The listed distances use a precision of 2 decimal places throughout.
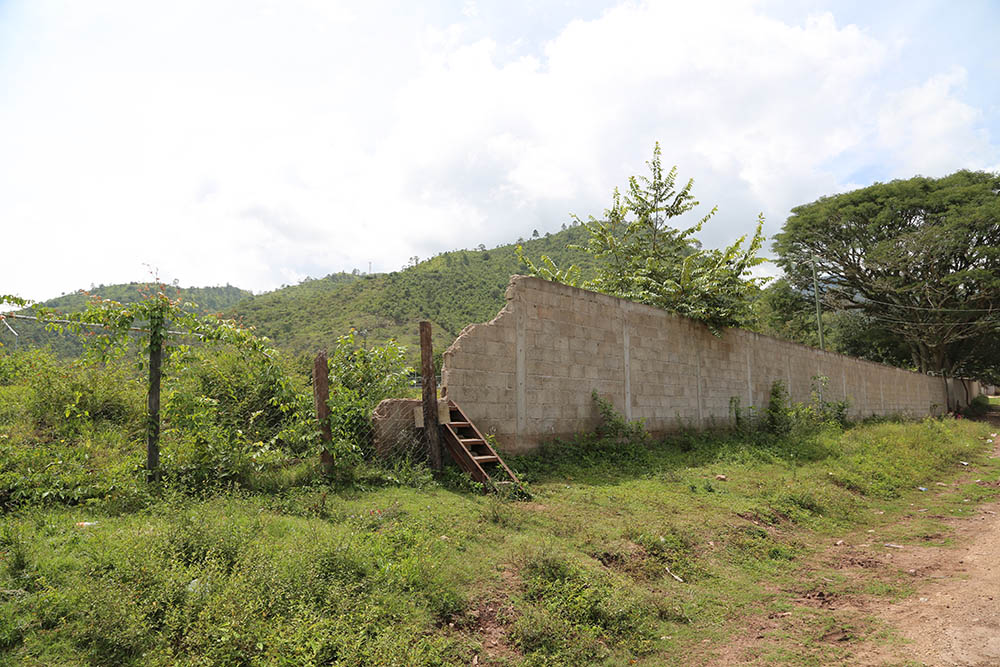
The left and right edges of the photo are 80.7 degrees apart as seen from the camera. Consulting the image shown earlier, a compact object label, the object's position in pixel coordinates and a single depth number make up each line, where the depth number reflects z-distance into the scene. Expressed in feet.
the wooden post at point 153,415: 17.58
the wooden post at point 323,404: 20.02
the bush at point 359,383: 21.17
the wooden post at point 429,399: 22.81
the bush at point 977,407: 115.75
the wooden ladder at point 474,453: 21.94
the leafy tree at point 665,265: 40.29
